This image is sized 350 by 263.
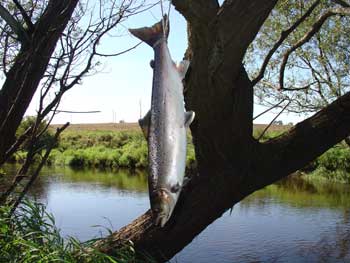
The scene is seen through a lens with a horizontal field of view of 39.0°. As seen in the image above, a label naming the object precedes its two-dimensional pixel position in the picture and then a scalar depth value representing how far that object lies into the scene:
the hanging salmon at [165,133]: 1.80
